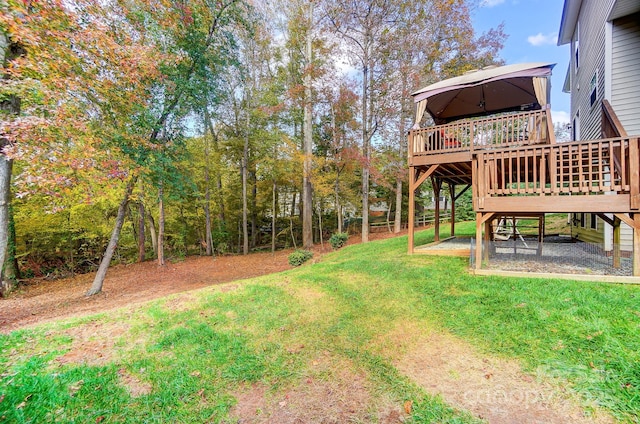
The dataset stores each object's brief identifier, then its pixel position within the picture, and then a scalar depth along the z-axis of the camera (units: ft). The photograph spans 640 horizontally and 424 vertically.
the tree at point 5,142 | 15.20
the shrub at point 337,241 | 44.32
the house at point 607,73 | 18.15
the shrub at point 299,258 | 35.88
